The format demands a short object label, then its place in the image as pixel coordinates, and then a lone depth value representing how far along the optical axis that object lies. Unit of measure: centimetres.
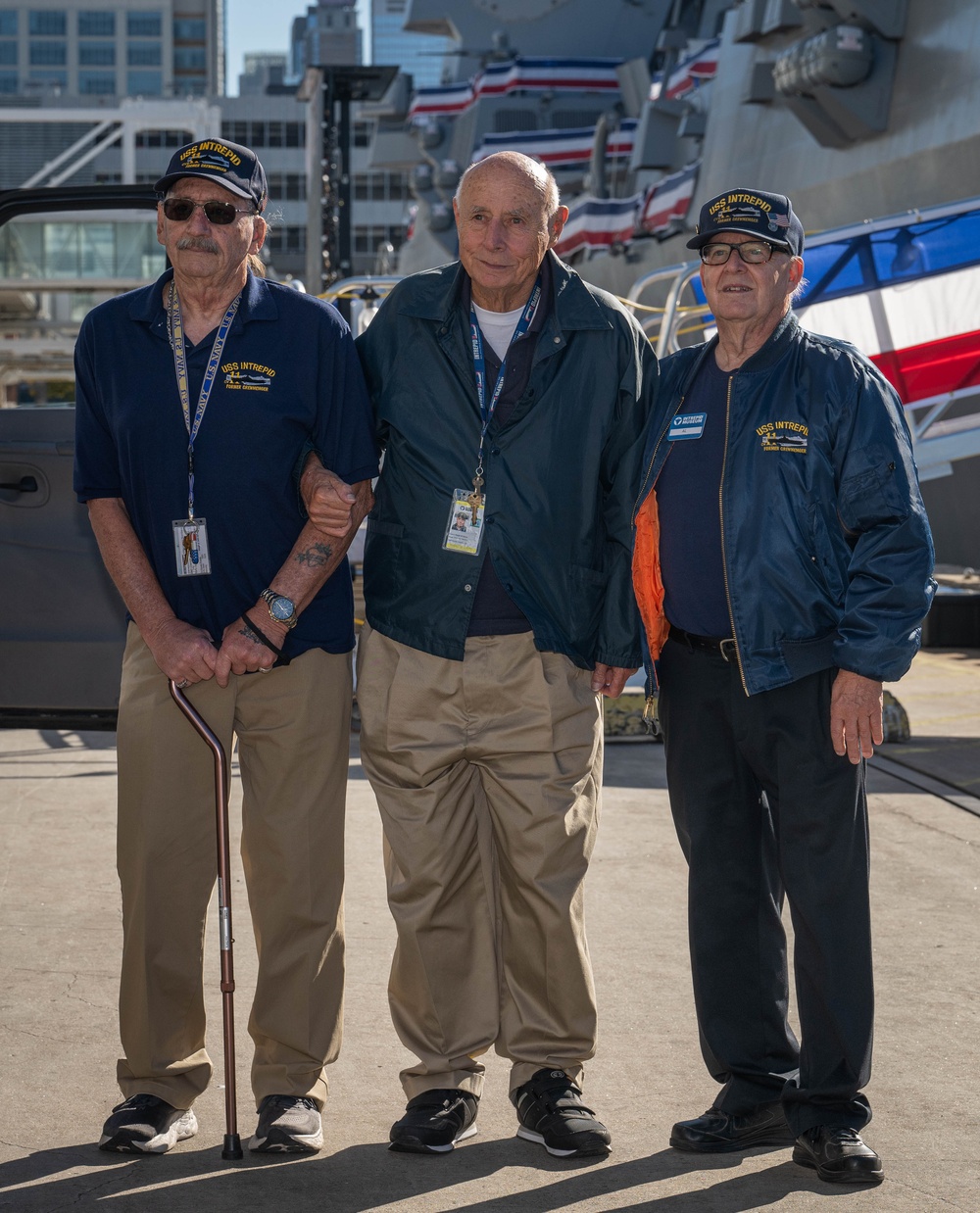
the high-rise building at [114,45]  14525
